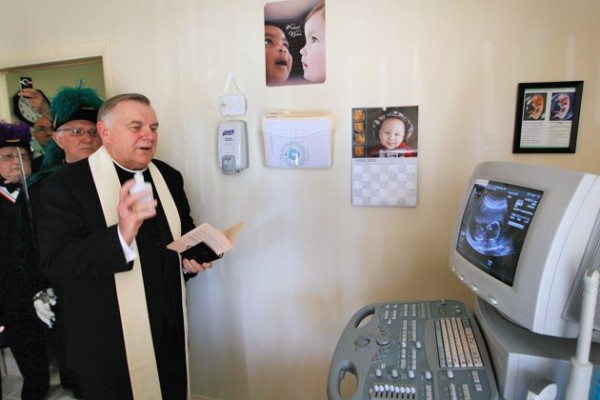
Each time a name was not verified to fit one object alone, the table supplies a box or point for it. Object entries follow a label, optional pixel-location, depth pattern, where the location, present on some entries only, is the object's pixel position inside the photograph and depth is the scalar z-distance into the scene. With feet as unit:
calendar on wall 4.83
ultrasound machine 2.23
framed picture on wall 4.18
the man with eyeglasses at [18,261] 5.74
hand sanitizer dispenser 5.48
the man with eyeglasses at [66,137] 5.43
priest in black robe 3.90
